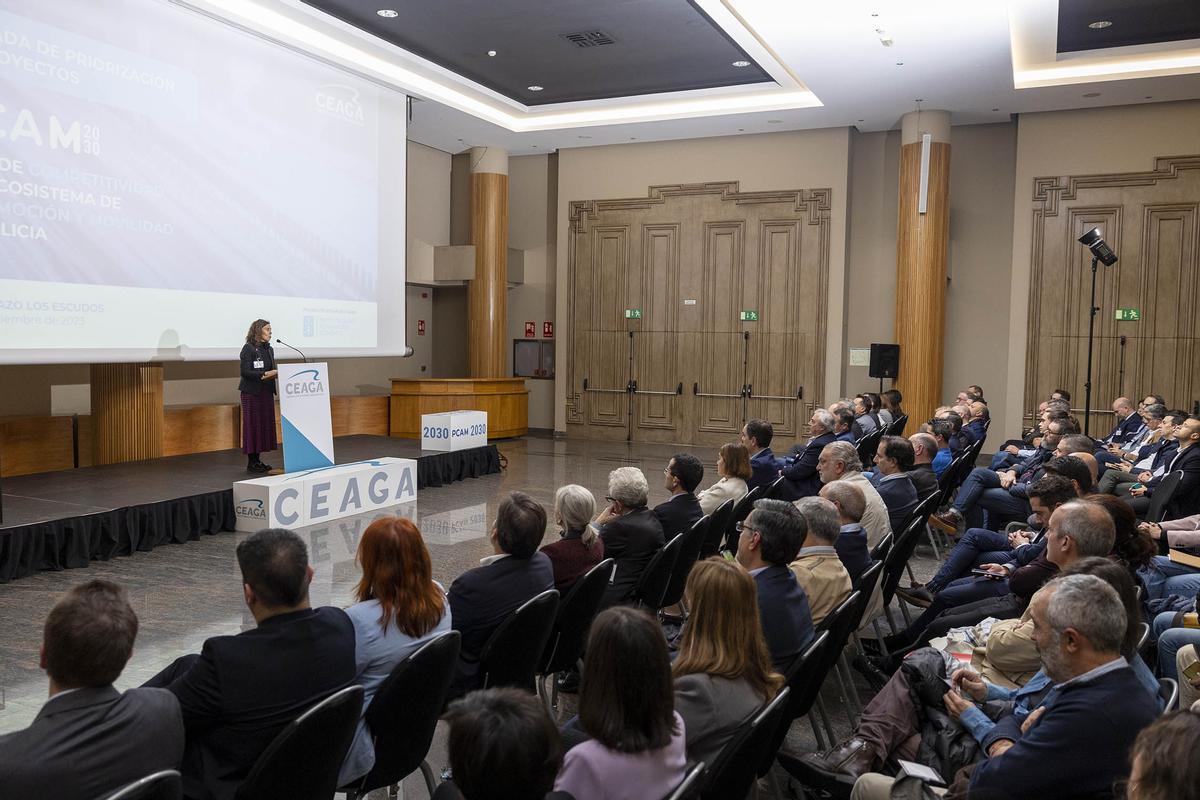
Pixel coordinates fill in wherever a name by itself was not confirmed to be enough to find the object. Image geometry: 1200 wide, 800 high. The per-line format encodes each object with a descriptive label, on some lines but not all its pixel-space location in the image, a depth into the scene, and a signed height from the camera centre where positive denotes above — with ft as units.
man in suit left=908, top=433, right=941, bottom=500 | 18.25 -2.13
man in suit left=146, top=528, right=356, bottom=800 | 6.56 -2.39
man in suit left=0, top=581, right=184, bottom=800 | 5.39 -2.34
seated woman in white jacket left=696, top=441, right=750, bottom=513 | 16.07 -2.11
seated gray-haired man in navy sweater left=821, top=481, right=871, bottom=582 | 12.05 -2.22
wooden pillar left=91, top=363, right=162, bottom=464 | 26.00 -1.64
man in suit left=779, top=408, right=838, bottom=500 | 19.75 -2.36
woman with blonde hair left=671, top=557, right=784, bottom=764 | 6.77 -2.32
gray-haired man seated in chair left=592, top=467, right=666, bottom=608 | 12.61 -2.44
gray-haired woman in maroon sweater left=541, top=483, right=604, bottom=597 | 11.28 -2.33
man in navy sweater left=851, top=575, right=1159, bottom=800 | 6.34 -2.47
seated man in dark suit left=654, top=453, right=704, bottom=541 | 14.14 -2.17
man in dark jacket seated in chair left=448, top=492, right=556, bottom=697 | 9.55 -2.43
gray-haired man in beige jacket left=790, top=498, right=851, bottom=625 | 10.45 -2.36
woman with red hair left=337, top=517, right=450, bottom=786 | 8.04 -2.26
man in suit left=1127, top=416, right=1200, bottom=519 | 16.55 -1.86
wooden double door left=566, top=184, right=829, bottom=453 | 40.42 +2.43
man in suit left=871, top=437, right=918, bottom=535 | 15.75 -2.05
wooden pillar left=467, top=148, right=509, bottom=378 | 43.68 +4.76
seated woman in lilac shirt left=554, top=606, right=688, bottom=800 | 5.65 -2.26
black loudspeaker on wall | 37.11 +0.23
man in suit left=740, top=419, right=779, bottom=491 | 18.75 -1.91
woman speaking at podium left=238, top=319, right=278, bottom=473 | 25.05 -1.12
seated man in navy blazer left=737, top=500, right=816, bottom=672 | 8.89 -2.15
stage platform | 17.75 -3.33
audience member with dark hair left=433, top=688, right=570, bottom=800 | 4.45 -1.95
